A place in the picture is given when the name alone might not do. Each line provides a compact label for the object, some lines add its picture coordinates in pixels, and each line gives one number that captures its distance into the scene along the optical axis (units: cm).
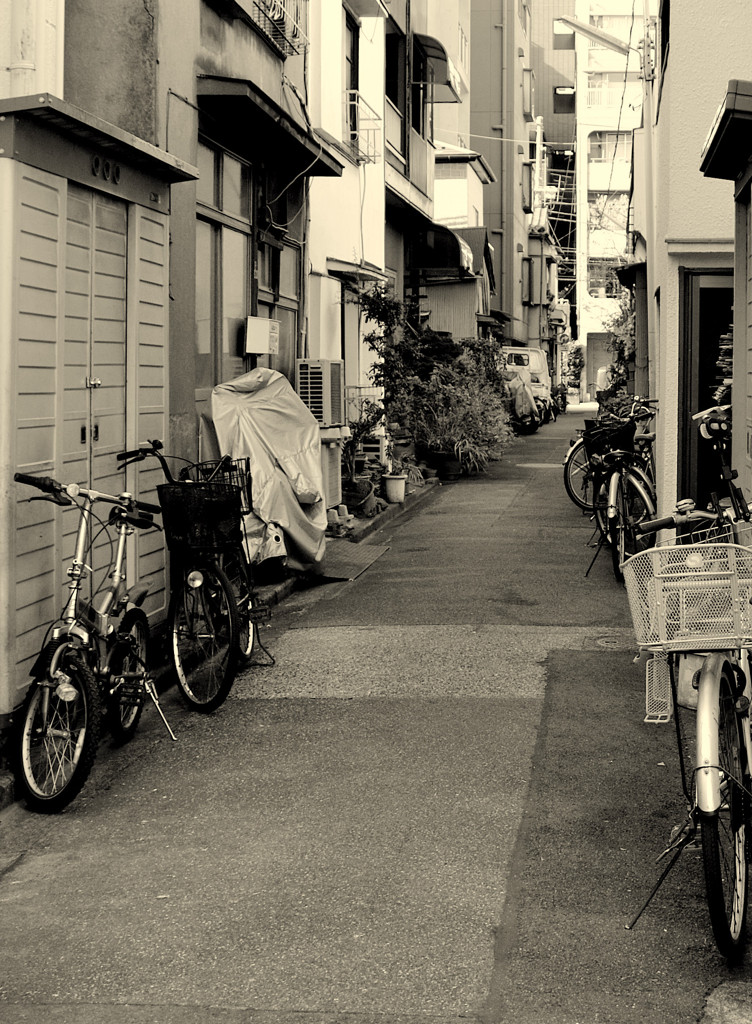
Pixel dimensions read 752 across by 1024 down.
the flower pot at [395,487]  1750
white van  3956
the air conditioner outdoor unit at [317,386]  1445
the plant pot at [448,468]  2166
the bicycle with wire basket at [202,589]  739
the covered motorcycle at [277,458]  1077
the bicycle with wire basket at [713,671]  397
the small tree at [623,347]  2413
